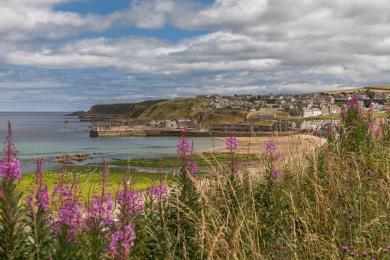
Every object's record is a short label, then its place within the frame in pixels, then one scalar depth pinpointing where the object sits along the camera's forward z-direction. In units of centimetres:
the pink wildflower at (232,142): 734
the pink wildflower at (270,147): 844
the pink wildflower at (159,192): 682
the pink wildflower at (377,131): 1281
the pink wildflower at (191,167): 699
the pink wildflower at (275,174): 820
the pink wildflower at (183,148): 680
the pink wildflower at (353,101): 1219
